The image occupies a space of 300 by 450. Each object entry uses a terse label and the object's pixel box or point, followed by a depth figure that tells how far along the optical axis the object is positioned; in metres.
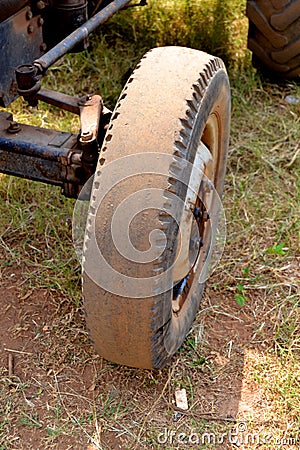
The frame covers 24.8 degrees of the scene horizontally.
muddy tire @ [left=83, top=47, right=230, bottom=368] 1.94
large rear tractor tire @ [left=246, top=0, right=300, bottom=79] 3.57
